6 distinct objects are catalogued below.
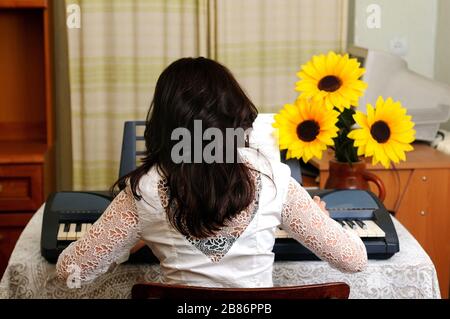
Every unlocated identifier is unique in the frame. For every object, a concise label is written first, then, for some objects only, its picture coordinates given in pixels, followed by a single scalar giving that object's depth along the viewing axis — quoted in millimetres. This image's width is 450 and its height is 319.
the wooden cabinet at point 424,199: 2709
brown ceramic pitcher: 2004
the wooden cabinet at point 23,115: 3066
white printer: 2936
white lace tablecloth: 1738
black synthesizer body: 1769
